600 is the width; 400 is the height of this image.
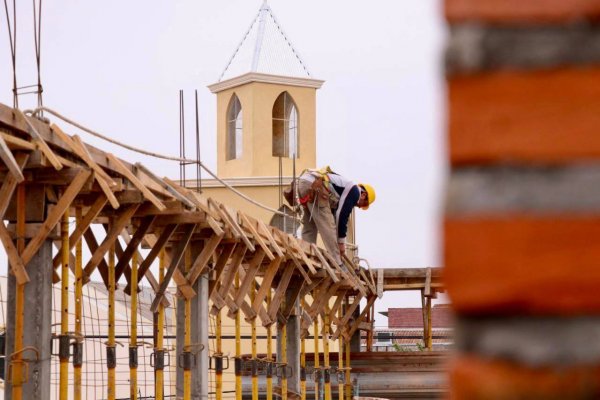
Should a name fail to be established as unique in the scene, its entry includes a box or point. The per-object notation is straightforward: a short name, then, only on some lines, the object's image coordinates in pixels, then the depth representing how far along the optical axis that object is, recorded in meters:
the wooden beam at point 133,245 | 12.52
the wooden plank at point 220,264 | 15.28
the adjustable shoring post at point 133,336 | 13.13
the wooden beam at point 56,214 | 9.61
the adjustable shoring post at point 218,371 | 16.36
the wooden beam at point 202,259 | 14.20
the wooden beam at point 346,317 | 25.53
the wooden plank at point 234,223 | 13.99
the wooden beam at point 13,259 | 9.66
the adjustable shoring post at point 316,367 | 24.31
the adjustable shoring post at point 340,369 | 25.30
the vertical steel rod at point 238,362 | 17.70
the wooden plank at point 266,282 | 17.16
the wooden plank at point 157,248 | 12.97
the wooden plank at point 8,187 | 8.90
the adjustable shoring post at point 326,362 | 24.83
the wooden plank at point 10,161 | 8.04
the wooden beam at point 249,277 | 16.30
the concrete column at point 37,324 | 9.87
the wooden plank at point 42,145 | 8.91
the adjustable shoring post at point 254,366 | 18.72
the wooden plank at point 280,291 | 18.77
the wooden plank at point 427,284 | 25.36
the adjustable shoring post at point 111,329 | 12.51
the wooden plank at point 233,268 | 15.73
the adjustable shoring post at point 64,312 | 10.46
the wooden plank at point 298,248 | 17.67
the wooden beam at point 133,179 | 10.75
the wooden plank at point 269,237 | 16.11
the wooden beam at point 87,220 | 10.38
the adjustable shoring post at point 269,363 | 19.55
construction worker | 18.17
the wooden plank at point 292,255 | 17.25
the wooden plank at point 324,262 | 19.59
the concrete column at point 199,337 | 14.69
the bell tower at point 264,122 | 41.22
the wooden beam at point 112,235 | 11.34
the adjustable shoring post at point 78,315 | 10.98
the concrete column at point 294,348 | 21.34
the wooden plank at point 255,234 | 14.92
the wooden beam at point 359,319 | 26.19
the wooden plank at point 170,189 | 11.62
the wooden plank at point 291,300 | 20.81
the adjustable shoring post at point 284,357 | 20.33
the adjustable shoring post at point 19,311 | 9.80
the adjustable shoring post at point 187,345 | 14.46
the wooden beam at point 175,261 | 13.47
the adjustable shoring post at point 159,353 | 14.05
